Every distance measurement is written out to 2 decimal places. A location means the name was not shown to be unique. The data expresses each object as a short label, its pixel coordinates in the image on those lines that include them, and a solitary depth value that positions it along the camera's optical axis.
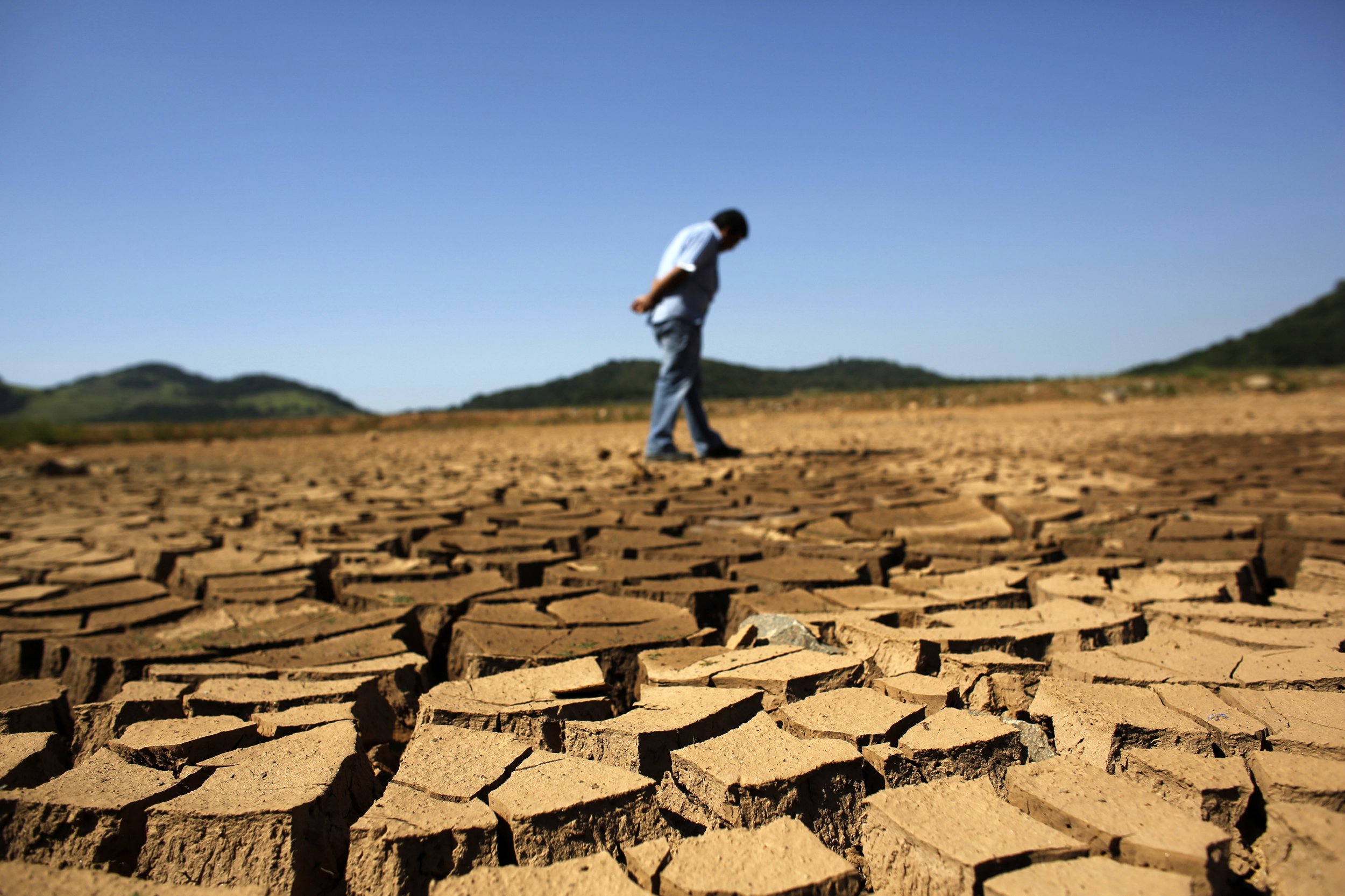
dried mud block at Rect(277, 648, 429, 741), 1.56
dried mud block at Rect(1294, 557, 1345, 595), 2.02
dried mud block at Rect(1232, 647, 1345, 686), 1.38
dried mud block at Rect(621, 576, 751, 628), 2.07
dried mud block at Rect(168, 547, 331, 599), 2.45
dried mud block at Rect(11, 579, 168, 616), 2.12
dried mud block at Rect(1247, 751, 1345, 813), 1.02
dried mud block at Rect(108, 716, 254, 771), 1.24
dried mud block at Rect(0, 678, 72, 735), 1.42
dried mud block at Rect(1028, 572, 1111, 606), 1.94
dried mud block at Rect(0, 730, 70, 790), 1.21
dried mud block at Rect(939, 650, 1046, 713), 1.42
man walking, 5.19
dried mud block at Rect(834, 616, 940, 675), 1.54
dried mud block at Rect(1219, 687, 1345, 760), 1.15
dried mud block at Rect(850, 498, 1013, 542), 2.79
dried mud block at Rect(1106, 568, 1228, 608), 1.91
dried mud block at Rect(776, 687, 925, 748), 1.21
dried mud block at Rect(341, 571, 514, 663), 1.96
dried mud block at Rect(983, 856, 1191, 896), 0.87
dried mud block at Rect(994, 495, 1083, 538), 2.90
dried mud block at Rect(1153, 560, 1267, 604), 2.06
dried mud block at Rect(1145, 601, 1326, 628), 1.72
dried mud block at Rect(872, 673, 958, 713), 1.36
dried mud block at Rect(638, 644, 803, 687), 1.48
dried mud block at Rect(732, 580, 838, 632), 1.95
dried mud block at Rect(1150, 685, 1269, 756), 1.19
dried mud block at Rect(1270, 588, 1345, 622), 1.79
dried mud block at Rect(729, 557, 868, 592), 2.19
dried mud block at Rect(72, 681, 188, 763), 1.38
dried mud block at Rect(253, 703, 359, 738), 1.33
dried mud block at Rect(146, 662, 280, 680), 1.56
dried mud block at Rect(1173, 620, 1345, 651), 1.57
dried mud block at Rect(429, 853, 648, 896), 0.92
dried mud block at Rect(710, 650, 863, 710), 1.40
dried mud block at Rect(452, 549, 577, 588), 2.42
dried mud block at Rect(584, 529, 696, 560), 2.63
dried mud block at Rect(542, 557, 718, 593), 2.22
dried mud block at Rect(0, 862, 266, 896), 0.94
